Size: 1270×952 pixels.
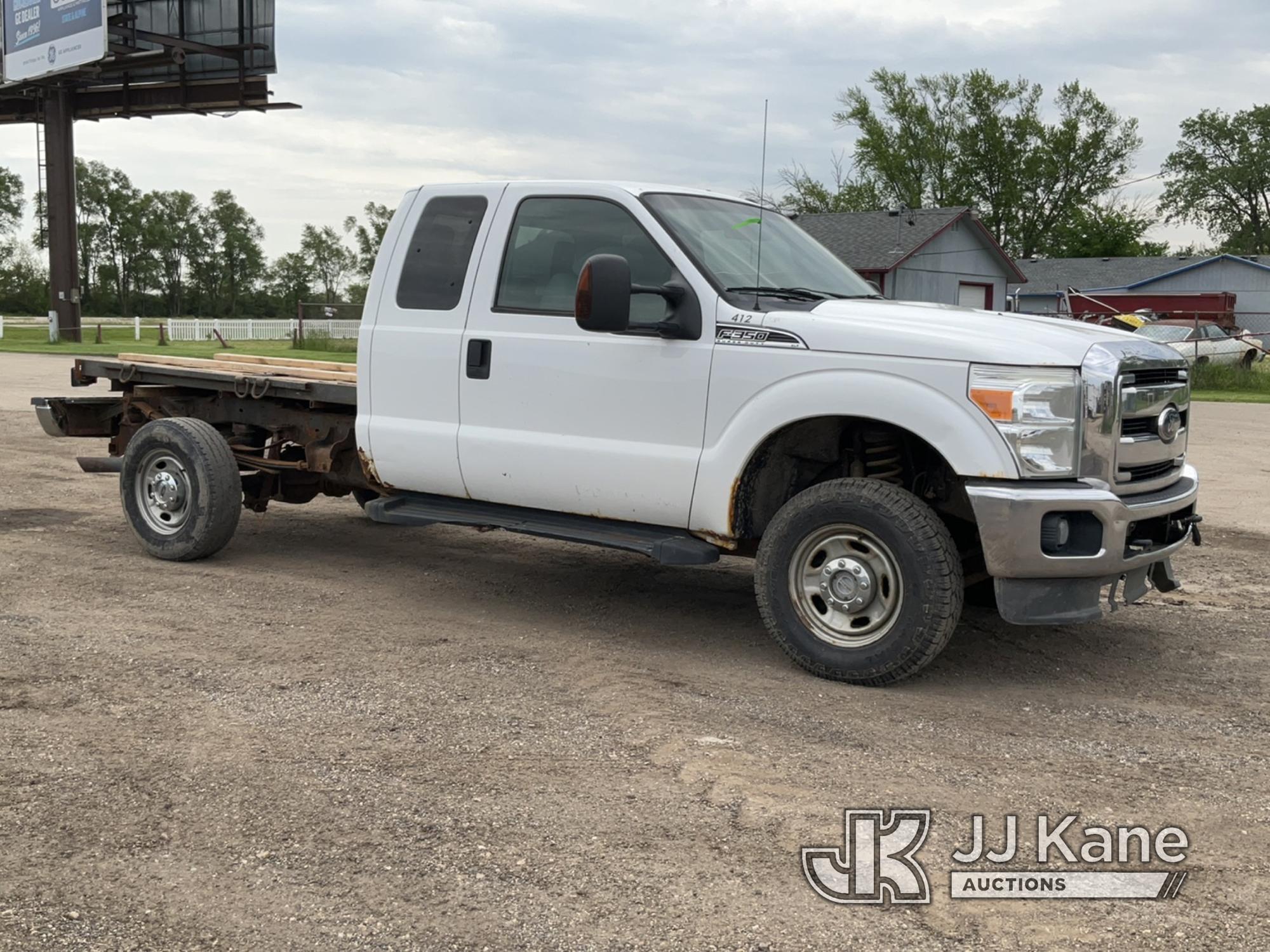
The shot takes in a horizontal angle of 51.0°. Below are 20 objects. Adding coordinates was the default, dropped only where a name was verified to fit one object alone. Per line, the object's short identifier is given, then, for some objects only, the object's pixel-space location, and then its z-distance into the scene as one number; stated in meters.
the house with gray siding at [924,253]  42.03
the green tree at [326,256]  89.88
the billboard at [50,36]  35.56
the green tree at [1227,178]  91.56
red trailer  52.03
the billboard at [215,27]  36.94
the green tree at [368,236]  68.62
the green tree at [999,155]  74.06
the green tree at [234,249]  94.94
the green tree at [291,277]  90.75
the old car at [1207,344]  31.36
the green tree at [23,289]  80.94
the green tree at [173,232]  94.56
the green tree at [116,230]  94.56
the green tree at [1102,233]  75.50
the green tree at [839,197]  68.00
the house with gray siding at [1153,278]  56.91
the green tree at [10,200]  90.25
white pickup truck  5.14
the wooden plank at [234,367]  7.70
